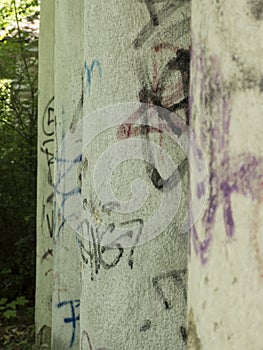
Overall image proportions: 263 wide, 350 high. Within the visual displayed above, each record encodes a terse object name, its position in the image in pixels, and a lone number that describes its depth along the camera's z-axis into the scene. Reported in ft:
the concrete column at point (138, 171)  13.99
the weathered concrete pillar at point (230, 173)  7.01
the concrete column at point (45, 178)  27.45
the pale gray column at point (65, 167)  23.11
